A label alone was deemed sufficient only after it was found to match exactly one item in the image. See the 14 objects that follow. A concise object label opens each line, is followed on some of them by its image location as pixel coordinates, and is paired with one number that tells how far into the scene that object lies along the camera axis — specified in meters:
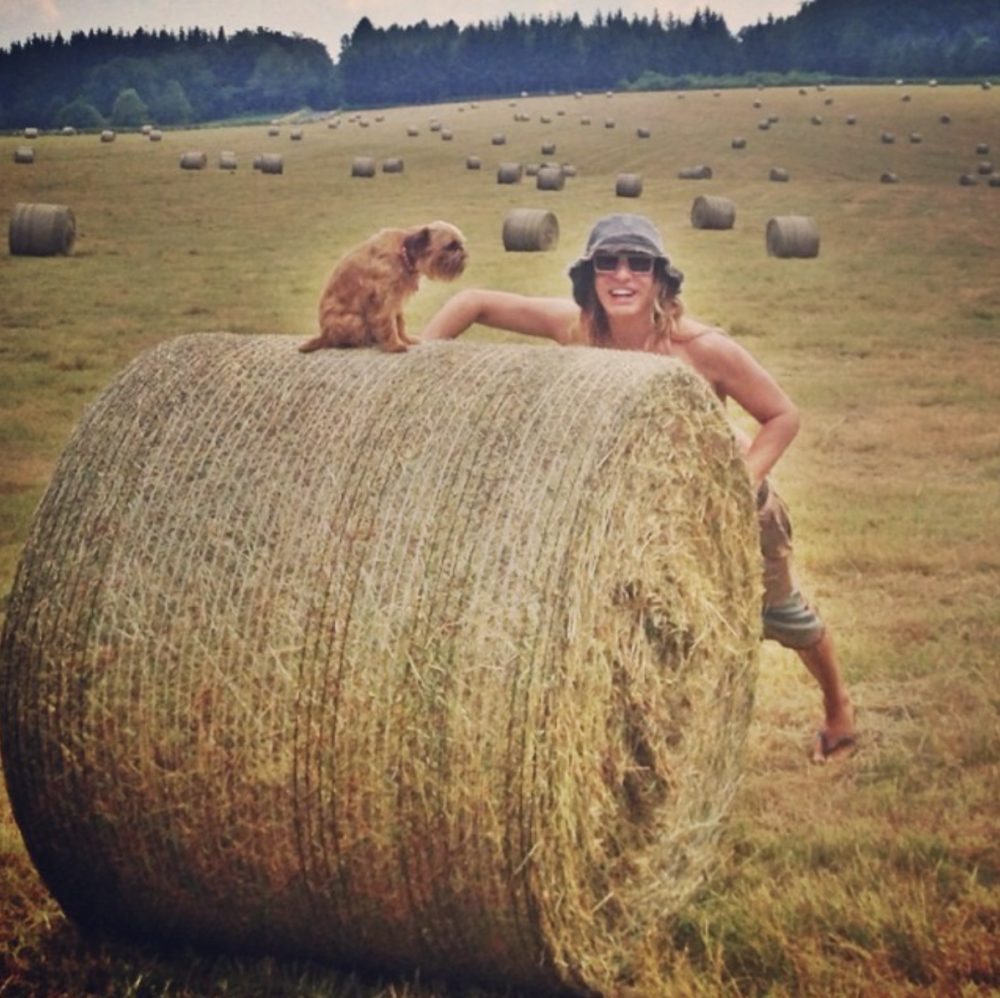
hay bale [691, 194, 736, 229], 26.05
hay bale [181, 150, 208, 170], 38.34
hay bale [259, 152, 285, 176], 37.94
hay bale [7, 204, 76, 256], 20.28
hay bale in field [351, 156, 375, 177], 36.94
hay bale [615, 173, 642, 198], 32.54
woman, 5.42
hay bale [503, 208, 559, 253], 22.19
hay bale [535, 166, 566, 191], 33.33
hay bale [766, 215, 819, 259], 22.22
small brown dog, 4.82
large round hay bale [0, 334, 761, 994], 3.86
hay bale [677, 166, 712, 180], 36.84
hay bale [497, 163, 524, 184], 35.19
